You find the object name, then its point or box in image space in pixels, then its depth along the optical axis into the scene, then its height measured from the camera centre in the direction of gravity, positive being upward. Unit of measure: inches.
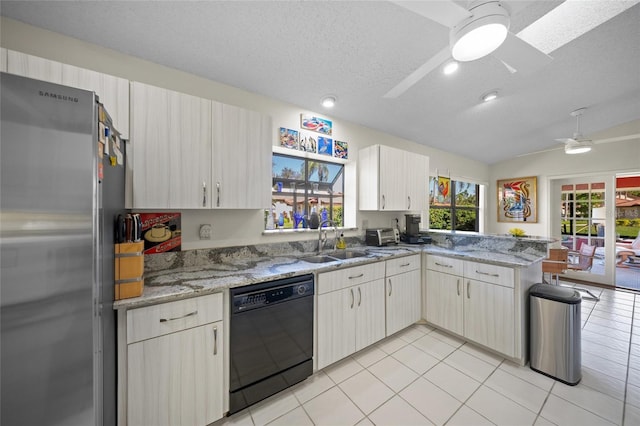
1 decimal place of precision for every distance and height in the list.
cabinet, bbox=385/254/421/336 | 95.0 -35.5
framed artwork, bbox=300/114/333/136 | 101.7 +39.7
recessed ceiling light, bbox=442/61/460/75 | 81.2 +52.3
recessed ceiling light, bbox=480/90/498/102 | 101.9 +52.4
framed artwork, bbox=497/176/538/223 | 189.5 +10.2
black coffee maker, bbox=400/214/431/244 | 125.8 -12.2
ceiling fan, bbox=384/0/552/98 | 41.3 +35.2
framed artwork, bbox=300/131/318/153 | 101.4 +31.0
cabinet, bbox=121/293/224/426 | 48.2 -34.5
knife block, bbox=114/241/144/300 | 47.2 -12.6
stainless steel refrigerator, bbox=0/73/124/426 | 28.4 -5.9
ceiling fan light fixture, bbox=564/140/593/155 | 121.7 +35.3
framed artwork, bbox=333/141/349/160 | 112.5 +30.6
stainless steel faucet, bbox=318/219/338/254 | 102.3 -12.1
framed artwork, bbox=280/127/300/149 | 95.4 +30.7
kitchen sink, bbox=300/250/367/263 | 90.5 -19.3
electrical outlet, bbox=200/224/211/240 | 77.3 -7.3
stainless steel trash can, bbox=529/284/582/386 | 73.0 -40.2
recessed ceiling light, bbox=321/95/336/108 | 95.5 +46.5
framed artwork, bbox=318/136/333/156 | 107.1 +30.9
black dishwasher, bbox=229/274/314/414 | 59.6 -35.9
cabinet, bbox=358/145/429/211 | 112.3 +16.7
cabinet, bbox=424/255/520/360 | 81.1 -36.2
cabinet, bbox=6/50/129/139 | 46.2 +29.0
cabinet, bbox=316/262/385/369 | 75.7 -35.9
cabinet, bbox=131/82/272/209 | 59.2 +16.8
